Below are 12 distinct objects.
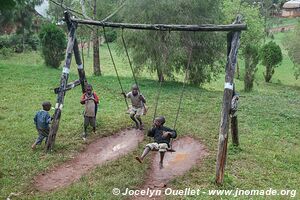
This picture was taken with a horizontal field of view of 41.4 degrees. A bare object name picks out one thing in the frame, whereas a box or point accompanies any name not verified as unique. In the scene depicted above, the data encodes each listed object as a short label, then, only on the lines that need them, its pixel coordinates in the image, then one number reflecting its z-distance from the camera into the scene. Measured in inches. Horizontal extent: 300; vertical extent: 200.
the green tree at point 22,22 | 1061.9
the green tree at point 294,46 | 989.8
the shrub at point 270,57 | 995.9
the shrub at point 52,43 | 798.5
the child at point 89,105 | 375.2
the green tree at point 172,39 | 661.3
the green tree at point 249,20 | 1073.5
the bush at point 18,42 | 1153.7
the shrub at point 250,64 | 743.1
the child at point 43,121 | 340.5
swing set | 283.1
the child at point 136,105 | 395.5
